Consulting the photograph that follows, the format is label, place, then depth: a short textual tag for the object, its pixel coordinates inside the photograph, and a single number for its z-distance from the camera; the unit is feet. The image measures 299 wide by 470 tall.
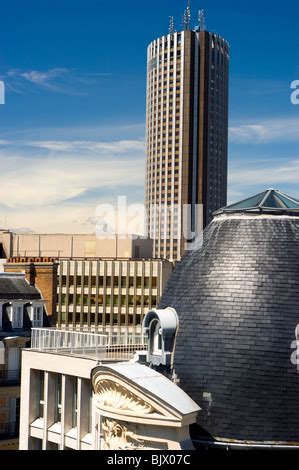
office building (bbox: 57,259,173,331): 384.68
